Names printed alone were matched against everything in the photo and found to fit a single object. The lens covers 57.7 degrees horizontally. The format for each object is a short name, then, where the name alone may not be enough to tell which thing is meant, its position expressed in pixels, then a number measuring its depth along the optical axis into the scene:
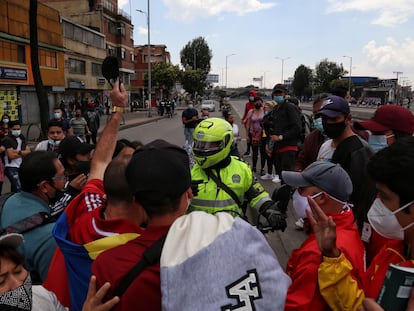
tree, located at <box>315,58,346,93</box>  88.56
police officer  2.66
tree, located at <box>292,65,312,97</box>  97.76
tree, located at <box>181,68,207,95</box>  62.09
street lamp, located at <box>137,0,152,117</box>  34.72
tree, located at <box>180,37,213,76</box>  80.62
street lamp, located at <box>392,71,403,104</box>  49.21
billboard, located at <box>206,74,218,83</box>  122.47
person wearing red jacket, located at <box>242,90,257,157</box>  10.16
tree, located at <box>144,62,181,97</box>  50.09
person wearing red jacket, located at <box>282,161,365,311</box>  1.70
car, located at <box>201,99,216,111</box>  40.84
